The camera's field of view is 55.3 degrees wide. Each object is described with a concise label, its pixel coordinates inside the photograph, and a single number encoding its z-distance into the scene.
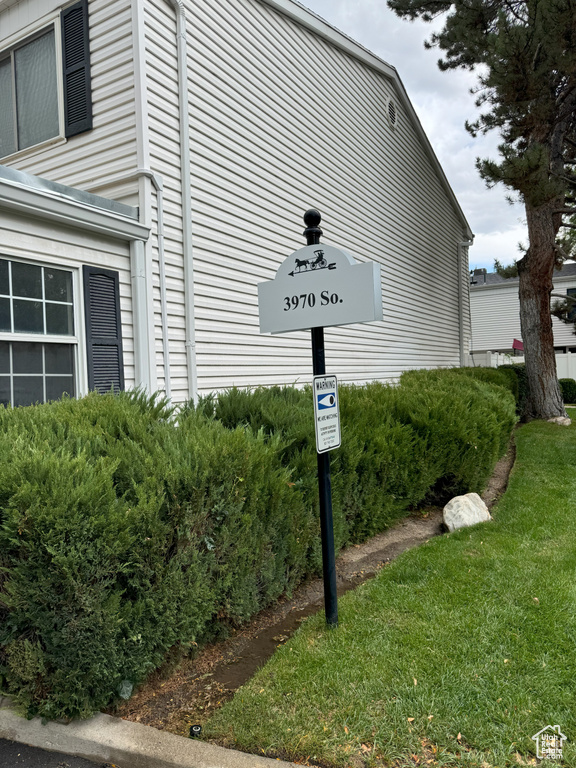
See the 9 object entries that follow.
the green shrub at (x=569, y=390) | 22.28
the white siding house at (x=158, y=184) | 5.24
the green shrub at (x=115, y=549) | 2.36
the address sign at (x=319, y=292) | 2.87
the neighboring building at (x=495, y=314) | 32.56
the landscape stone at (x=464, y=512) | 5.18
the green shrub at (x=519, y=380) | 14.41
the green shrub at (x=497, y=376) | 11.72
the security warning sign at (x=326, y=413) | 3.07
